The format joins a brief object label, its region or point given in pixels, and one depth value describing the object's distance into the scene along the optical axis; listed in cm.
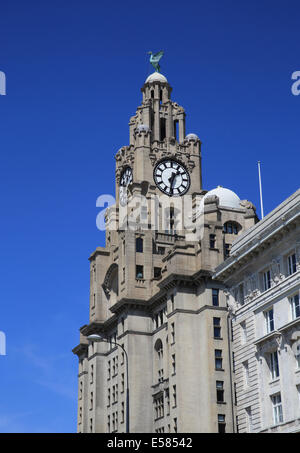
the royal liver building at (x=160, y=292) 8694
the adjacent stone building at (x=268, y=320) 5469
